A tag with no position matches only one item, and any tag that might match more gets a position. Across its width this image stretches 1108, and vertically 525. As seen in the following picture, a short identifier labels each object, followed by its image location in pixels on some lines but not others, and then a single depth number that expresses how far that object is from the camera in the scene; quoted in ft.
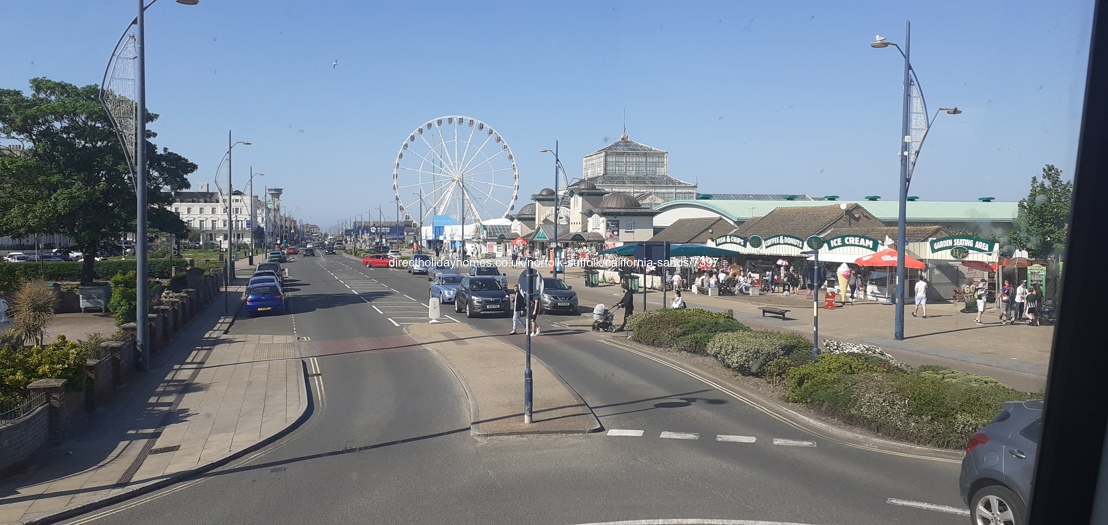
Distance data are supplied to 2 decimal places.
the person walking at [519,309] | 79.20
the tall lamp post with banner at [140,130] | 56.24
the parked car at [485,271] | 137.80
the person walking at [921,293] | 99.55
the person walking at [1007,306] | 91.97
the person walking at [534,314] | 78.18
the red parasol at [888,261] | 111.34
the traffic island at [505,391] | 40.42
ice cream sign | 121.61
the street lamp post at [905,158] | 73.72
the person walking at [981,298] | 91.86
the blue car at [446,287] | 116.88
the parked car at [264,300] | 102.94
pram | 82.89
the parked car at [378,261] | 252.01
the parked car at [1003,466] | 21.06
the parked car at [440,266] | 182.46
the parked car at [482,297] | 97.71
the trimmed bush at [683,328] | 65.62
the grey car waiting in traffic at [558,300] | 101.19
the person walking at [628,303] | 84.73
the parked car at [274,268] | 154.26
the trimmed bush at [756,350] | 53.78
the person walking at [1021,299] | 89.97
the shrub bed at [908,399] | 36.27
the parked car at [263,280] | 109.60
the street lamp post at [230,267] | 106.05
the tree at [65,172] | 91.66
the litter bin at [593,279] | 165.99
